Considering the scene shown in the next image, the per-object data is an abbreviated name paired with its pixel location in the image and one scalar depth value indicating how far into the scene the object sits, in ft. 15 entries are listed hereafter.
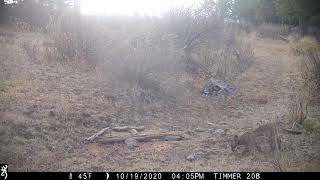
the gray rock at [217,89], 40.96
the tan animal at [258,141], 25.67
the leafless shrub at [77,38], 43.45
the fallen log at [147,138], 28.09
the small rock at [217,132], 30.19
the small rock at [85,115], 31.36
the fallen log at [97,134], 28.07
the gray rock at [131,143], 27.55
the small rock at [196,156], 25.30
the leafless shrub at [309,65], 38.68
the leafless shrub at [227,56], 48.07
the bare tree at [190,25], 50.70
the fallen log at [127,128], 30.30
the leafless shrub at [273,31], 84.64
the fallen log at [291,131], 29.55
